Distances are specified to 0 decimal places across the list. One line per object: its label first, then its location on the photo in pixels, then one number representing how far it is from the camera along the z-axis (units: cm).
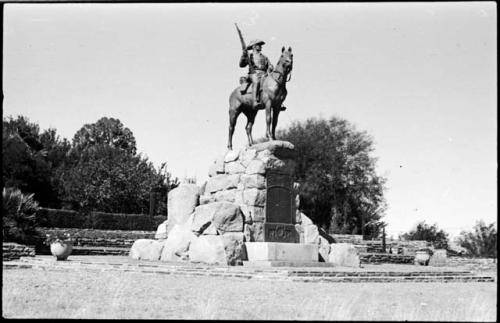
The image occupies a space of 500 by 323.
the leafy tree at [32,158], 3756
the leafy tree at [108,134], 5728
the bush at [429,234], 4059
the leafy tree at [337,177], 4522
